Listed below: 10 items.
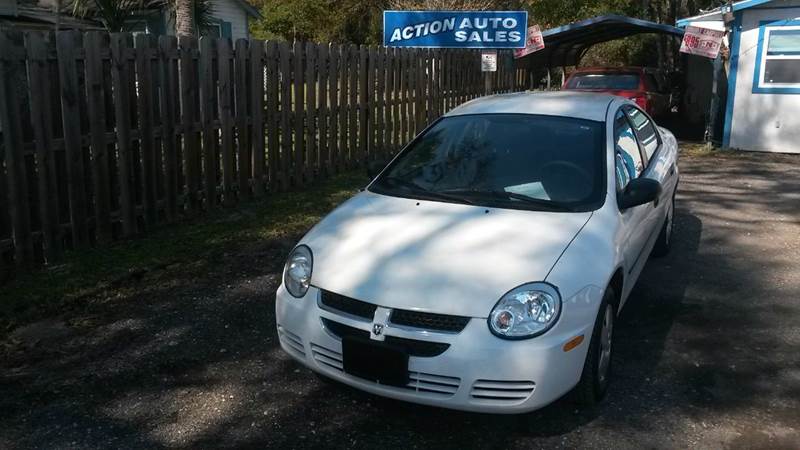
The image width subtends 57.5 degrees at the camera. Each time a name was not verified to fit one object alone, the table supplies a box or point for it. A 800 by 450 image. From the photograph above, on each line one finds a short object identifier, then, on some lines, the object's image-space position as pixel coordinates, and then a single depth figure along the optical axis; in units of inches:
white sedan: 128.4
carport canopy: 581.0
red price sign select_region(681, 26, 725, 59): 499.8
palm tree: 717.3
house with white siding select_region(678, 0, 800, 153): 499.2
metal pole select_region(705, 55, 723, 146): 533.3
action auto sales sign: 490.0
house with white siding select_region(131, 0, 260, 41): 848.3
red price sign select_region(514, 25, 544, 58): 550.9
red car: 546.4
